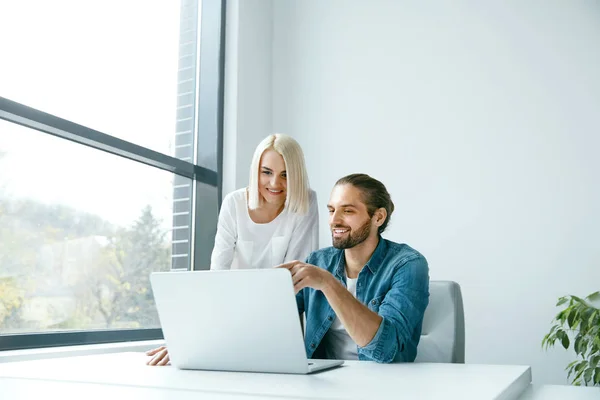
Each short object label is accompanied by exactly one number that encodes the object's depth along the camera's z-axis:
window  2.34
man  1.47
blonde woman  2.31
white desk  0.98
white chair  1.76
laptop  1.17
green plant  2.45
